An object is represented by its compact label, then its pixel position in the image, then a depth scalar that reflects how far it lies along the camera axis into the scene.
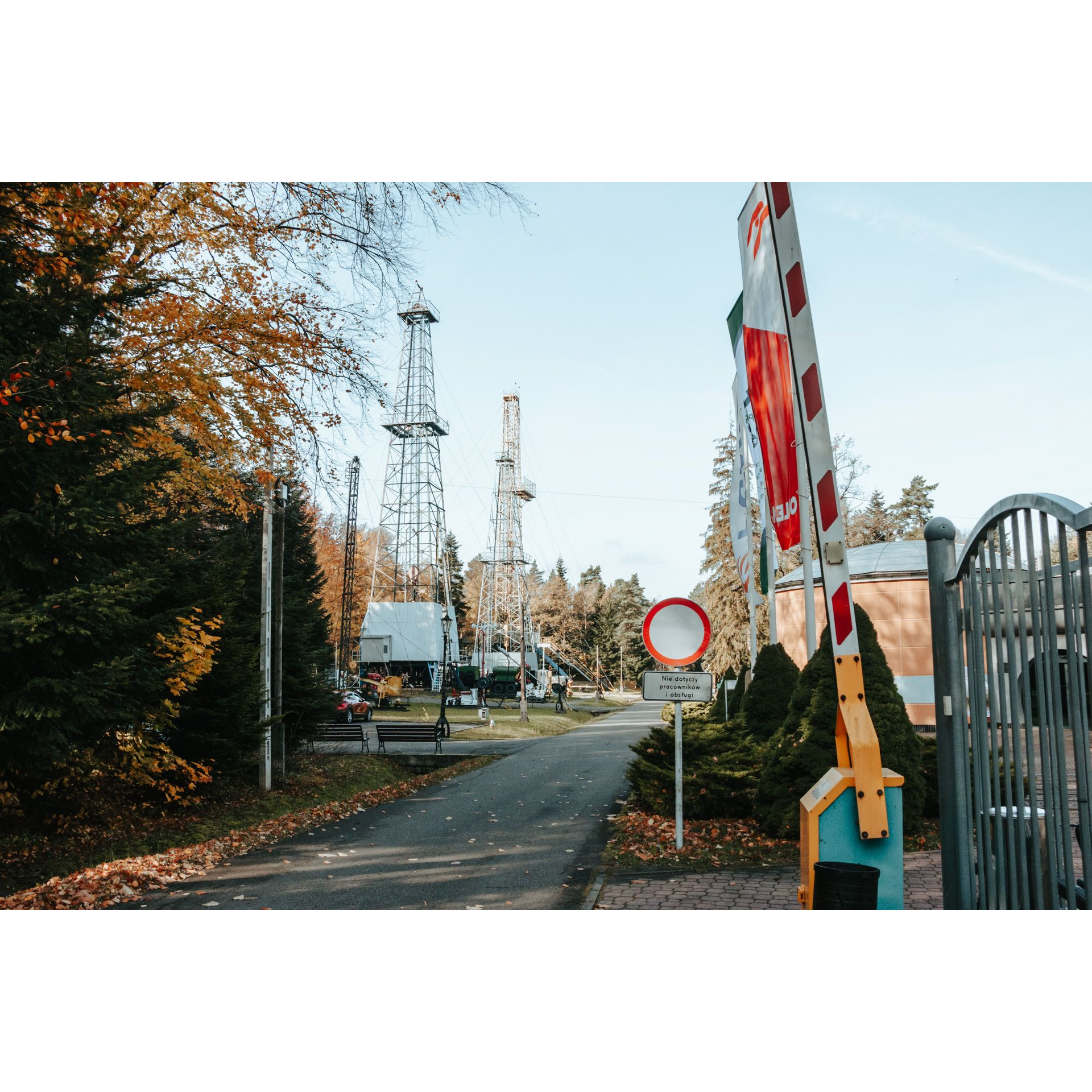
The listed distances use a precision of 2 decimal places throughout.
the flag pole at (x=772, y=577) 13.52
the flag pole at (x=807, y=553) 9.24
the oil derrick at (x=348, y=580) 39.50
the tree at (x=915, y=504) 72.62
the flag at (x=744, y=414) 12.78
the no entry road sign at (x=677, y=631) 8.88
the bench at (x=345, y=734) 18.67
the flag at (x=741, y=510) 14.48
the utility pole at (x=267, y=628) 13.51
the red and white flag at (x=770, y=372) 6.80
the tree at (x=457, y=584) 87.00
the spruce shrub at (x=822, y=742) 8.13
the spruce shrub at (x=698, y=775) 9.96
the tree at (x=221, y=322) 10.16
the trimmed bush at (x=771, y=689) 12.59
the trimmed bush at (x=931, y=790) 9.12
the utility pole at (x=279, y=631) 14.14
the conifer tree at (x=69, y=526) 7.30
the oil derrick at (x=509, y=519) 52.91
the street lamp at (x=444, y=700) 22.64
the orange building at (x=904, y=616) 20.11
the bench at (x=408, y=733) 19.84
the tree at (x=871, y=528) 51.81
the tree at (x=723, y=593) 44.47
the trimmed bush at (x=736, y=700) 18.80
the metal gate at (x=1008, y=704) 3.12
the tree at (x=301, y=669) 15.89
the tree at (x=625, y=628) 85.31
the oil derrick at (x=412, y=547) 46.75
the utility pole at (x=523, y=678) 31.89
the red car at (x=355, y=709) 32.53
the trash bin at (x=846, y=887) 3.63
